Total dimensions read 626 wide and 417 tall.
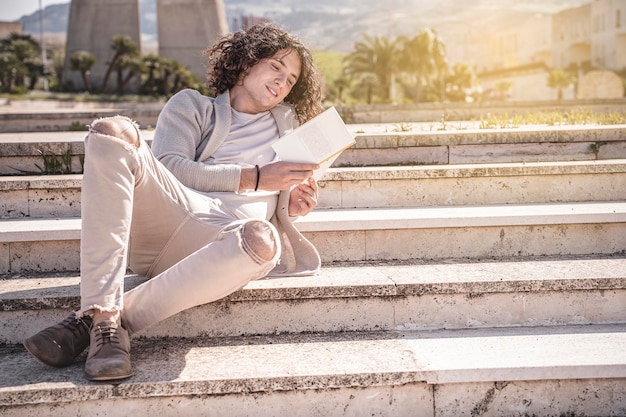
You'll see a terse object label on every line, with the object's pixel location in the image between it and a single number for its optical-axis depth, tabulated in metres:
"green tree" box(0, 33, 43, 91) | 34.48
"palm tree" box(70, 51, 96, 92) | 31.06
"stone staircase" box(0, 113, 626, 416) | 2.50
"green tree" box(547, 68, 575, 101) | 57.41
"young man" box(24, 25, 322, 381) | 2.41
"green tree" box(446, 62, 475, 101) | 55.59
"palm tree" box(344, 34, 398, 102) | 48.94
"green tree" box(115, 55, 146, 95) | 31.17
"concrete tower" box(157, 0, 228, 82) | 30.06
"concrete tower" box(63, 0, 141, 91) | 32.03
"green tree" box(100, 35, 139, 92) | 31.36
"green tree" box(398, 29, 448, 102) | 53.25
